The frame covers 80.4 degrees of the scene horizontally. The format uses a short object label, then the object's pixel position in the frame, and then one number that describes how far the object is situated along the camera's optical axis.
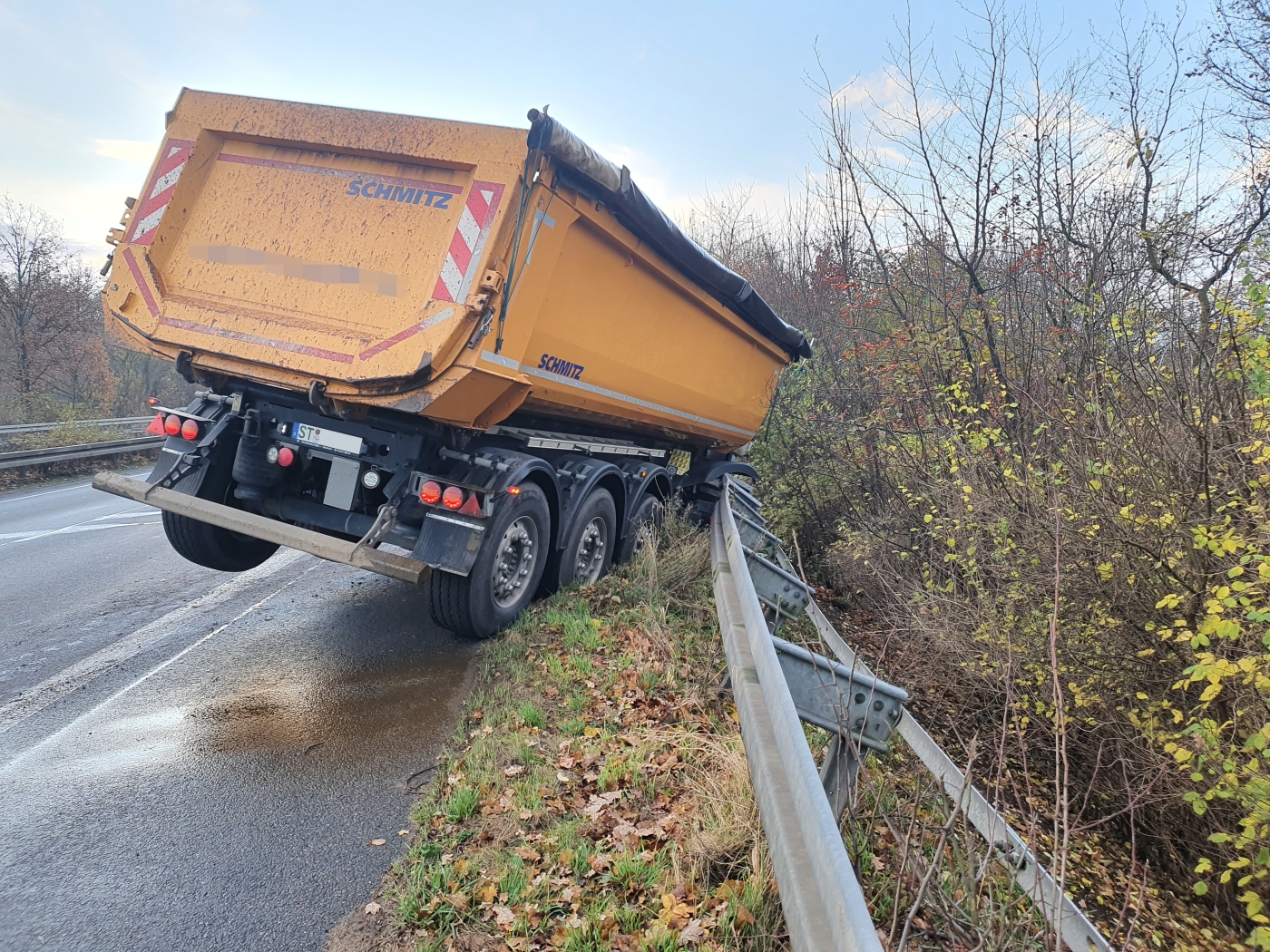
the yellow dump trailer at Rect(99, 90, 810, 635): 4.07
